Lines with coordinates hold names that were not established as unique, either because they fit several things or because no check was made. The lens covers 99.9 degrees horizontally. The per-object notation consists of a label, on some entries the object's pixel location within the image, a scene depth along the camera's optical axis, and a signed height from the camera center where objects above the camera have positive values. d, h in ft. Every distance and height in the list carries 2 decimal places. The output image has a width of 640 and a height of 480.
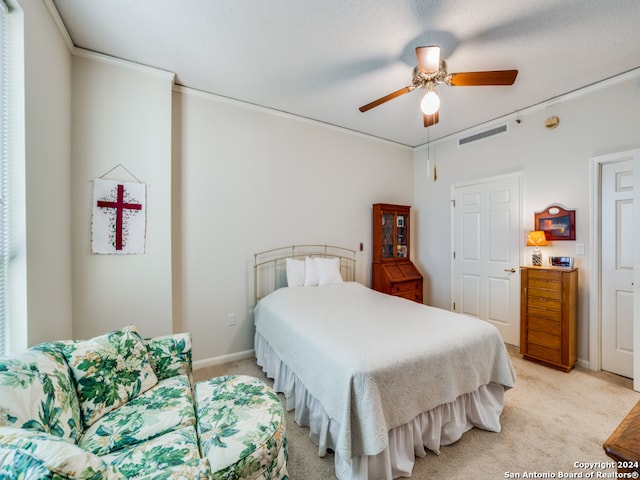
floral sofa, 2.38 -2.84
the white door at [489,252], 10.98 -0.66
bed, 4.68 -2.84
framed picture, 9.34 +0.52
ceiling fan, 5.98 +3.89
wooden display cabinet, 12.77 -1.00
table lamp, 9.67 -0.22
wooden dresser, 8.79 -2.68
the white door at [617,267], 8.35 -0.97
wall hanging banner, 7.25 +0.61
